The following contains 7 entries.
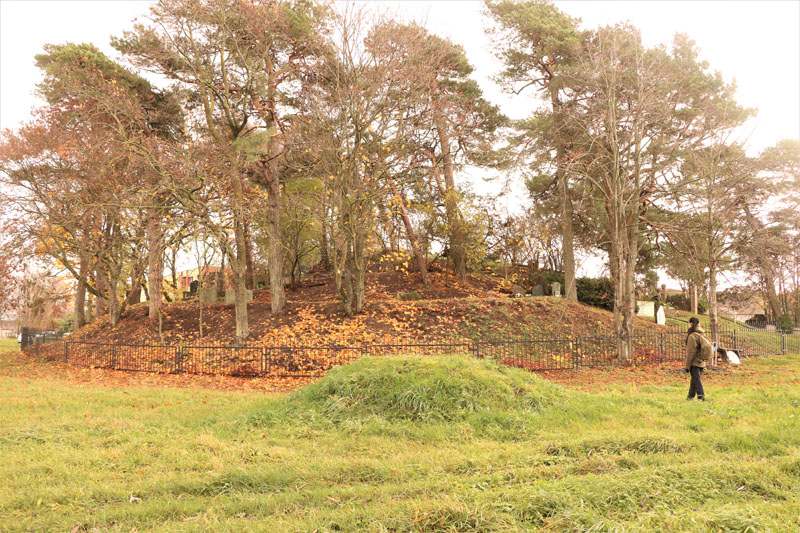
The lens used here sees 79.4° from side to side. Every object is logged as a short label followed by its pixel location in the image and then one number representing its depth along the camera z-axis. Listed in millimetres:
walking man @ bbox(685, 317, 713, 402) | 9523
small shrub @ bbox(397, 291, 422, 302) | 22041
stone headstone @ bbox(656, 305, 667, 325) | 22578
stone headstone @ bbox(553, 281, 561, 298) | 23719
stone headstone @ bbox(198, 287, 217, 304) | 23578
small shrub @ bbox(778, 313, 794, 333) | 27375
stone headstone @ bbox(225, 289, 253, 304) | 22312
